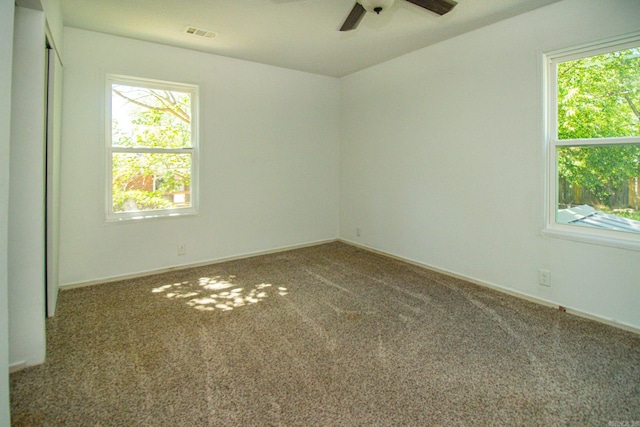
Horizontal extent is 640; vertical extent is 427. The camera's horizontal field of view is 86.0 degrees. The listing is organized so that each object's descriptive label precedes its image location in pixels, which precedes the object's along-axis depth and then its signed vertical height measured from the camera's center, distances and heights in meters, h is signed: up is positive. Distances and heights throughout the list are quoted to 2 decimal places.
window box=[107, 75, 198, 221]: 3.61 +0.74
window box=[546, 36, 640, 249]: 2.55 +0.58
